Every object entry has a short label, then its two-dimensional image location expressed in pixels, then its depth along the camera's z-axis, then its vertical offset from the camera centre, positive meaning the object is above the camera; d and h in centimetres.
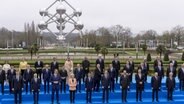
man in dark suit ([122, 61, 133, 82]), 2026 -132
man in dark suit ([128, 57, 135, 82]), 2033 -112
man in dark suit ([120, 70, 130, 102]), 1786 -175
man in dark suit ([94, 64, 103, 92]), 1963 -163
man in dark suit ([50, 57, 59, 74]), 2052 -112
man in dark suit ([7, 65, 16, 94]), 1895 -148
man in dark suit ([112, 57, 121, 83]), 2078 -109
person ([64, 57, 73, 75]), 2061 -118
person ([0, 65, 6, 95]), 1928 -164
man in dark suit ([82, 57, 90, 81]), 2092 -115
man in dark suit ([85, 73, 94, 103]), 1784 -184
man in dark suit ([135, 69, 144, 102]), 1838 -178
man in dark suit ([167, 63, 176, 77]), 2033 -134
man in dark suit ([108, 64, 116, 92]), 1909 -150
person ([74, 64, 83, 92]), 1938 -145
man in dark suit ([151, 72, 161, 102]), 1814 -183
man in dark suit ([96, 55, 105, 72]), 2046 -91
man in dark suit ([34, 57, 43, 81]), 2080 -121
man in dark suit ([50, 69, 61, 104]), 1772 -166
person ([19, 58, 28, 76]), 2068 -123
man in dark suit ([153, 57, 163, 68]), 2041 -94
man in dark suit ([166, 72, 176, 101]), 1812 -186
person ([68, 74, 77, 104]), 1761 -182
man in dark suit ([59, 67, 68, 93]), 1932 -155
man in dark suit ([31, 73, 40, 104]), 1748 -185
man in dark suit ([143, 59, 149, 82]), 2030 -122
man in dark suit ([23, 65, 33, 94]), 1914 -153
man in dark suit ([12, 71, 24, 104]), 1750 -184
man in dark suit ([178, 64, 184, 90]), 1995 -158
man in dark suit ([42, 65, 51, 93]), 1905 -147
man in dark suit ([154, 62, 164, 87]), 2023 -137
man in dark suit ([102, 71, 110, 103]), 1797 -192
